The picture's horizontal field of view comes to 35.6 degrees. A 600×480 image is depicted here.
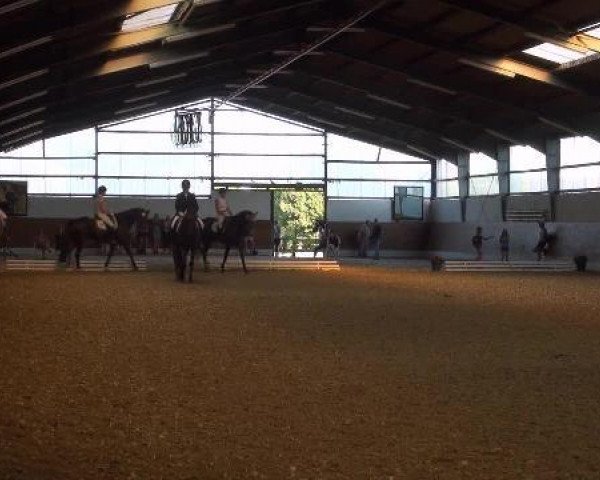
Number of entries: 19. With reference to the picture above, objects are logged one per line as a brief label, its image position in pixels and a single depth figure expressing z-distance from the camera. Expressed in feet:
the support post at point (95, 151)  138.21
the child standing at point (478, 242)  118.32
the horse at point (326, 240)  132.16
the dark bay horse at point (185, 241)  65.05
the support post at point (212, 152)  137.80
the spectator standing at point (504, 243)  114.52
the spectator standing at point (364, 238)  138.31
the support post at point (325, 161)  143.33
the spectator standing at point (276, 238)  142.14
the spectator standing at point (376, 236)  131.13
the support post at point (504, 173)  125.59
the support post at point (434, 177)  148.11
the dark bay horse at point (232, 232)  78.38
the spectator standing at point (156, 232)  128.88
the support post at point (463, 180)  138.10
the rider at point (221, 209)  78.74
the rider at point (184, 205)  64.80
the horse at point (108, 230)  80.07
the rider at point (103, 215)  79.00
